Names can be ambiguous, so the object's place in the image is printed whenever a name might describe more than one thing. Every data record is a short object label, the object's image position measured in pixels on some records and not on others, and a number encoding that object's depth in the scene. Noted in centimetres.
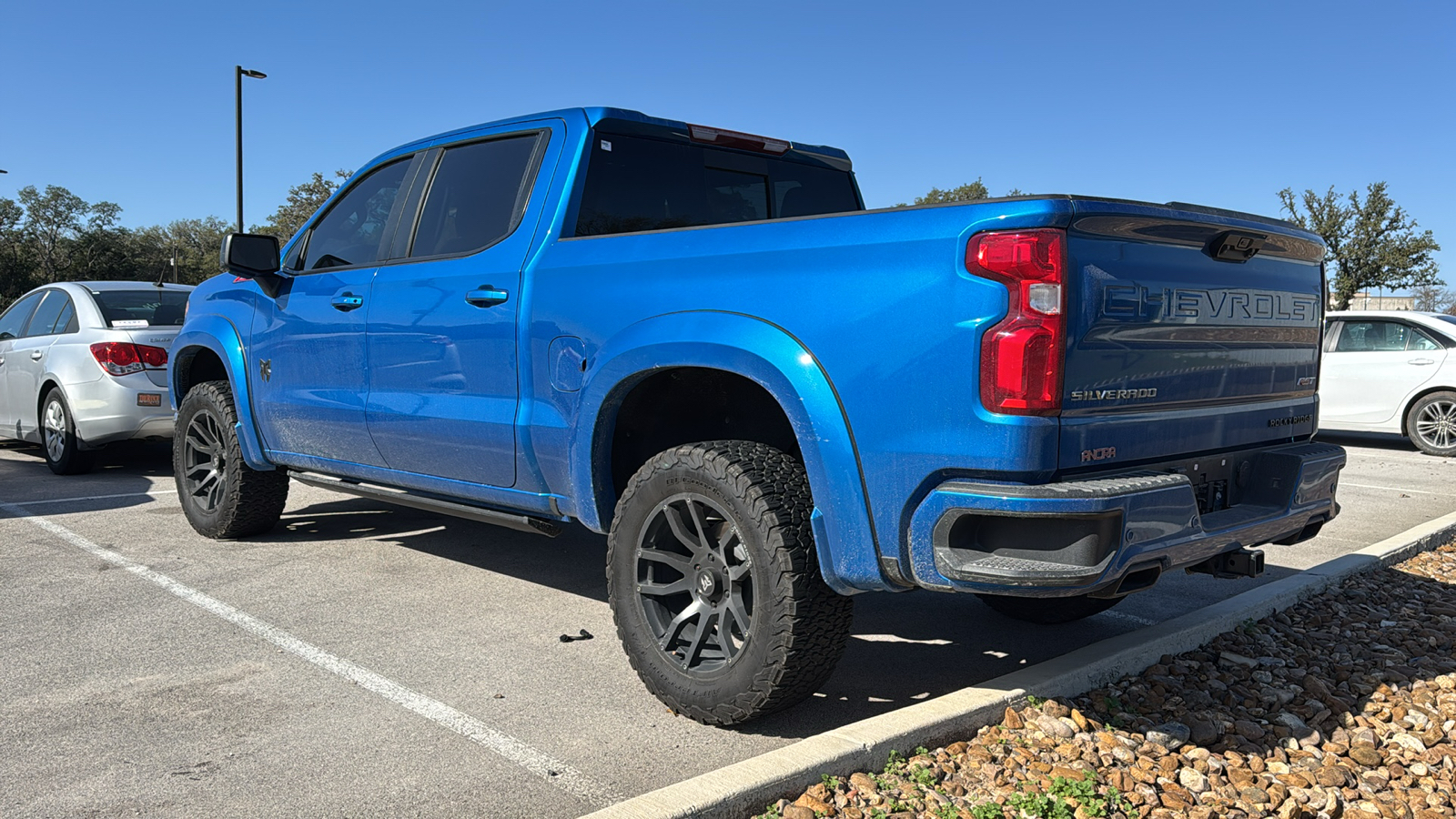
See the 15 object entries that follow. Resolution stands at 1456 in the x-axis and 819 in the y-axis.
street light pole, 2341
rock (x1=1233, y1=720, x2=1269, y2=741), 349
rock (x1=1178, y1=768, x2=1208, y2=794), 310
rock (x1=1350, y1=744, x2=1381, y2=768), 335
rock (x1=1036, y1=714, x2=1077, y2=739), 331
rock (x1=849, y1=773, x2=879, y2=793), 288
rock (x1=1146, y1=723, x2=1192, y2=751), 336
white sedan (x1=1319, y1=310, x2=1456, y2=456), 1175
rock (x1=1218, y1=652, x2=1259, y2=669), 414
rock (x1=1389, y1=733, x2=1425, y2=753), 345
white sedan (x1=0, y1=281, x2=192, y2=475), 816
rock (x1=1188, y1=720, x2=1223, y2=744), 342
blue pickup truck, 280
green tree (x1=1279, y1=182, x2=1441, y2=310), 3859
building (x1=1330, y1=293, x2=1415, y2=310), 5091
